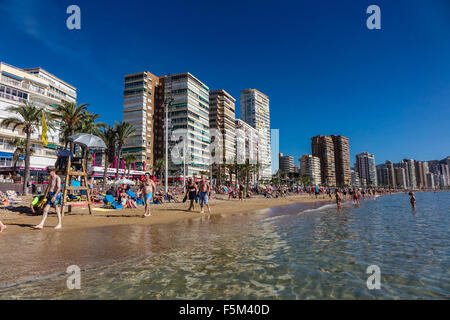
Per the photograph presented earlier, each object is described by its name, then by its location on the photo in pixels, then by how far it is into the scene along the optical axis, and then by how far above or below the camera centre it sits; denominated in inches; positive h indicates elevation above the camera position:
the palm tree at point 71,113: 1223.5 +382.9
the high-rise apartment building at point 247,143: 4776.1 +884.0
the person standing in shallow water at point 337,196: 787.9 -37.4
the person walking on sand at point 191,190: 577.2 -6.6
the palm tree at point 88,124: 1403.8 +371.6
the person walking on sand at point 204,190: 520.8 -6.4
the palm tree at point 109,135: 1612.2 +353.1
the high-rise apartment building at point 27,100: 1654.8 +656.9
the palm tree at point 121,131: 1649.9 +383.0
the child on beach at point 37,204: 410.9 -23.2
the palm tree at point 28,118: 1149.1 +350.7
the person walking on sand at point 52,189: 293.4 +0.8
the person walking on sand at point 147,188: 420.2 +0.1
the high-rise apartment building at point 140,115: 3147.1 +957.9
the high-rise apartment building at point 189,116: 3243.1 +954.1
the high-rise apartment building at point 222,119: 4212.6 +1158.1
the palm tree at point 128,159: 2632.9 +316.3
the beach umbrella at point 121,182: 1100.5 +30.2
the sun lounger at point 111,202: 575.4 -31.9
